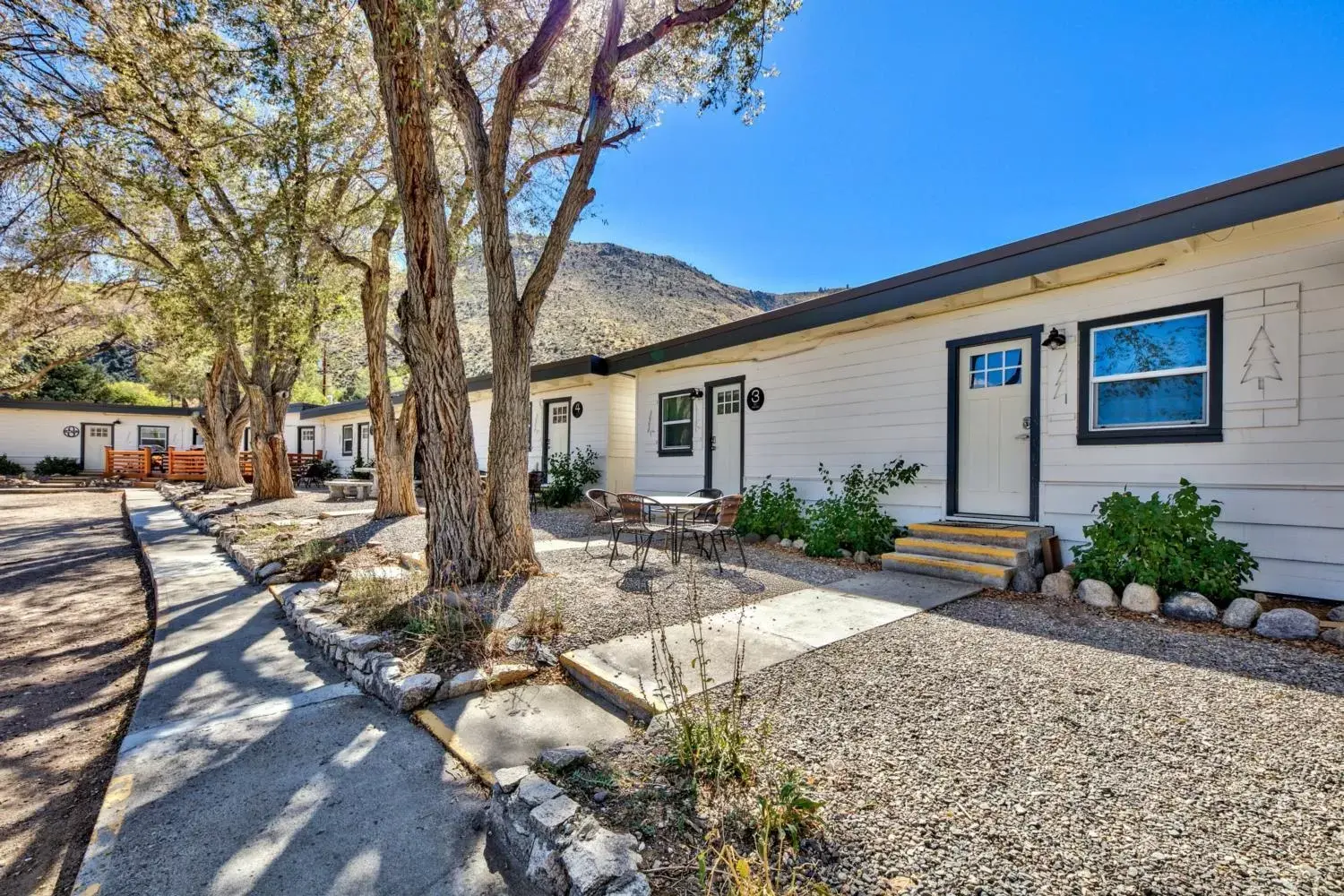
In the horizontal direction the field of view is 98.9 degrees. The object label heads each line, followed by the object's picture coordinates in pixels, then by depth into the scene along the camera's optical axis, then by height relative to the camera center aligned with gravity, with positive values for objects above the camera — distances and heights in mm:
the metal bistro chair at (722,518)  5675 -734
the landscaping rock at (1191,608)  4082 -1159
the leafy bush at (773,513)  7367 -914
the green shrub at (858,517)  6473 -830
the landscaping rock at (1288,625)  3688 -1153
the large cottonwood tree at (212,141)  4656 +3280
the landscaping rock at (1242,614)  3922 -1145
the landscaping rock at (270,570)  5504 -1238
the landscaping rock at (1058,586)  4785 -1177
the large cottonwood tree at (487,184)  4508 +2167
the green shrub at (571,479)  11609 -734
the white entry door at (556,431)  12648 +275
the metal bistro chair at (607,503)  6758 -722
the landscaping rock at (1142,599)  4289 -1146
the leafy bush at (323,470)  19938 -1010
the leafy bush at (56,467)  21422 -1000
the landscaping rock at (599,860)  1511 -1141
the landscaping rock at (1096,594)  4523 -1175
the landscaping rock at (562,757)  2109 -1175
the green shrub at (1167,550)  4262 -793
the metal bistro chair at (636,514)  5770 -720
